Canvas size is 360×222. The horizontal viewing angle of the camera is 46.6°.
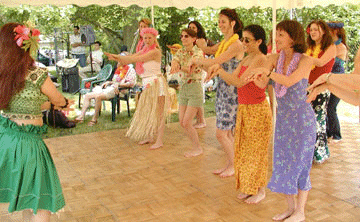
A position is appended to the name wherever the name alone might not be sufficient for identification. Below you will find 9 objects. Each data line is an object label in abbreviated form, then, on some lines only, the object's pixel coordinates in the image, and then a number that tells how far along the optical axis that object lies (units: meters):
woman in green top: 2.51
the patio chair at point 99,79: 8.31
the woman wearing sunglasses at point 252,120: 3.50
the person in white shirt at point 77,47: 12.48
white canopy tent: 5.74
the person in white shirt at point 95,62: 11.35
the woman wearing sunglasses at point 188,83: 4.86
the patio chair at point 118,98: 7.36
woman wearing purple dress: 3.04
